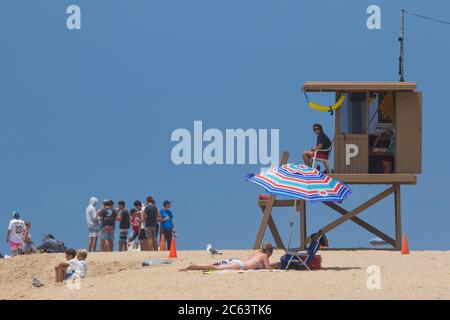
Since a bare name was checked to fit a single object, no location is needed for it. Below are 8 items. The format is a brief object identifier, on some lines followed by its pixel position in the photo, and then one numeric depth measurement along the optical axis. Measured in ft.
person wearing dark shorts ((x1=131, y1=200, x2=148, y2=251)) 114.32
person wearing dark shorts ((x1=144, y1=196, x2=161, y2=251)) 110.93
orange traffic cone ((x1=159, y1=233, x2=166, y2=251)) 112.98
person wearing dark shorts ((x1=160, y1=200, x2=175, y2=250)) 112.68
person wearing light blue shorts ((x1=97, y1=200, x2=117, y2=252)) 110.52
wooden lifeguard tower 108.68
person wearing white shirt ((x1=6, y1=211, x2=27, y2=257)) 114.52
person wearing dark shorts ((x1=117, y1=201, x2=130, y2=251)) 112.57
